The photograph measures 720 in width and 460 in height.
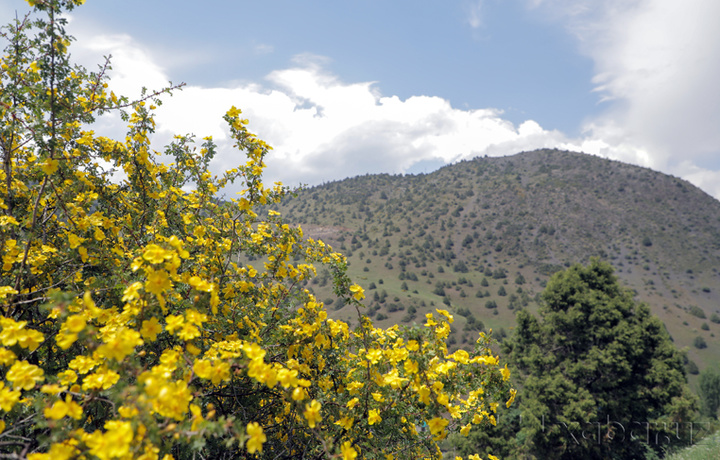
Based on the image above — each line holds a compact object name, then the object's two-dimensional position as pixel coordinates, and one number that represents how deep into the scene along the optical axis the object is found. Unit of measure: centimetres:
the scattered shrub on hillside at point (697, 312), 5506
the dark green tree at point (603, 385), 1255
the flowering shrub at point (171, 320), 168
